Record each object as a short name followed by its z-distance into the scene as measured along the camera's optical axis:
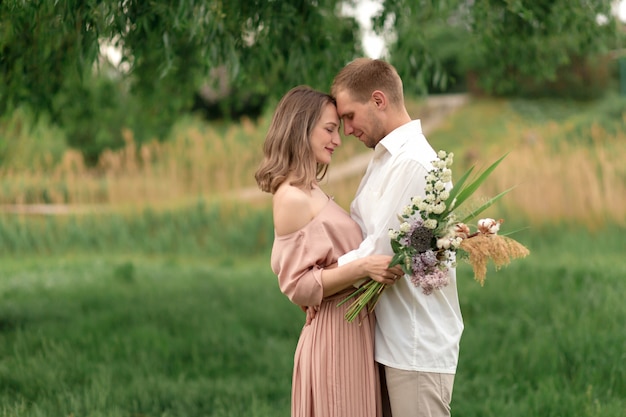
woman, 3.15
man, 3.05
